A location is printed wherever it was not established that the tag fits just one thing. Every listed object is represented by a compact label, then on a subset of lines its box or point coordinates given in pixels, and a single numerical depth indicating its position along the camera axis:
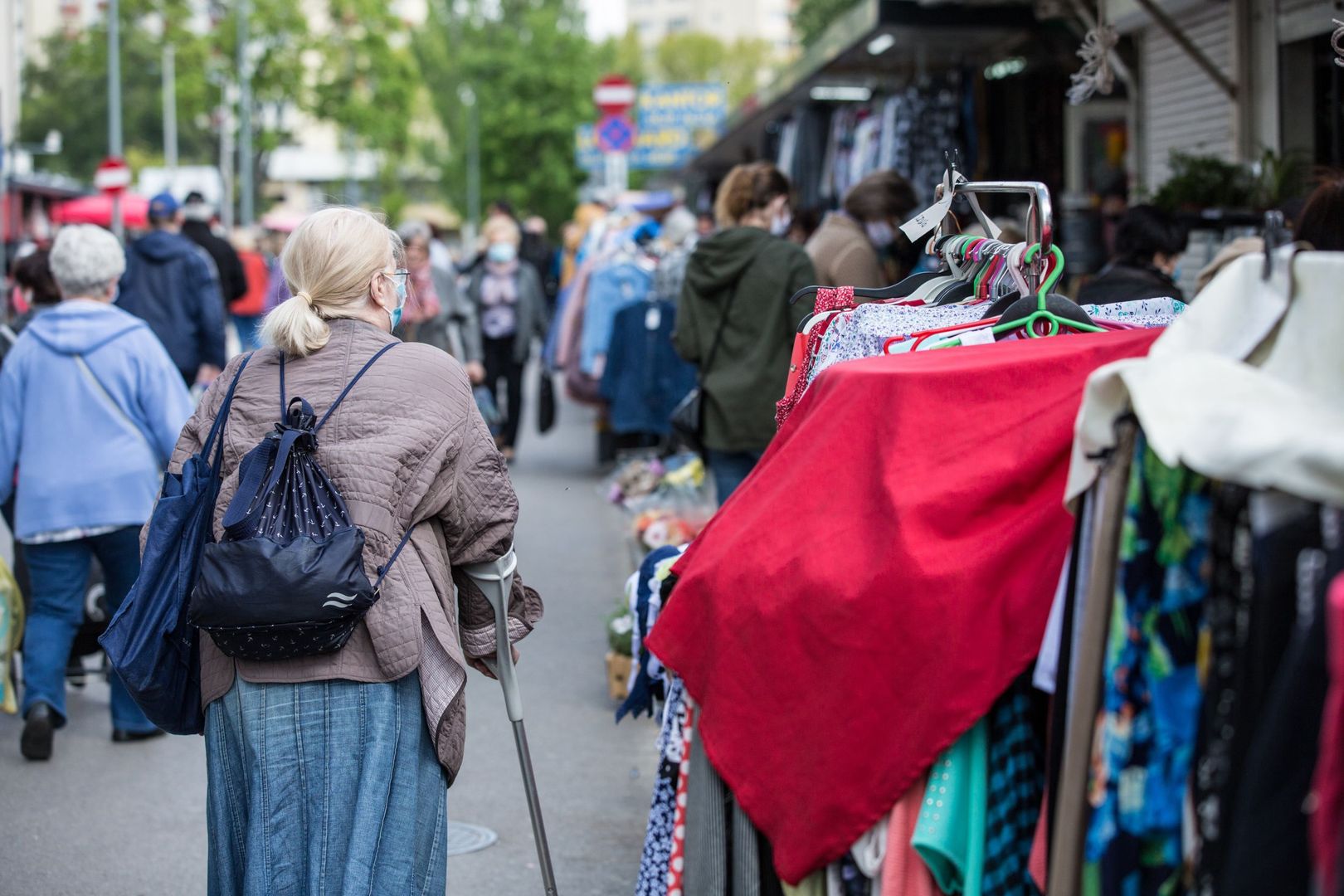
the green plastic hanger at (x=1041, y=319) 3.26
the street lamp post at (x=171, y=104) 45.94
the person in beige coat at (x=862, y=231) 7.29
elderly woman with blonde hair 3.27
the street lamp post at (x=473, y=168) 70.62
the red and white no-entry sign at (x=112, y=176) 20.66
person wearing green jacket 6.96
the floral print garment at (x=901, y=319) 3.49
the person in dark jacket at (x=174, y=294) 9.34
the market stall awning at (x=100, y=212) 27.19
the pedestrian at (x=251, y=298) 17.56
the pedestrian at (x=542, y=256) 20.23
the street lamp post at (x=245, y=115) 37.81
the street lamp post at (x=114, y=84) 28.91
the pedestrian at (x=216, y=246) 13.27
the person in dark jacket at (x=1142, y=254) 6.37
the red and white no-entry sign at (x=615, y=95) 18.81
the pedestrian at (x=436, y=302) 9.84
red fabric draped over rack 2.75
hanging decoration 6.21
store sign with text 34.91
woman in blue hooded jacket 5.83
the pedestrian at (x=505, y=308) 13.18
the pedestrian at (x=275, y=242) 23.00
